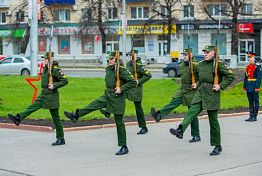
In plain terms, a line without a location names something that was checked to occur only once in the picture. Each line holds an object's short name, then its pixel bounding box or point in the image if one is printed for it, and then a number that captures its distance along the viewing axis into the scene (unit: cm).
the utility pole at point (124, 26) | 4138
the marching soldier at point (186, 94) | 1284
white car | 3850
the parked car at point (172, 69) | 3905
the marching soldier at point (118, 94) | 1131
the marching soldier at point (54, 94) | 1234
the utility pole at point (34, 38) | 2902
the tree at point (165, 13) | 5978
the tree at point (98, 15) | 6234
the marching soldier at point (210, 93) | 1113
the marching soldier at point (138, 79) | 1381
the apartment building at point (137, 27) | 6172
